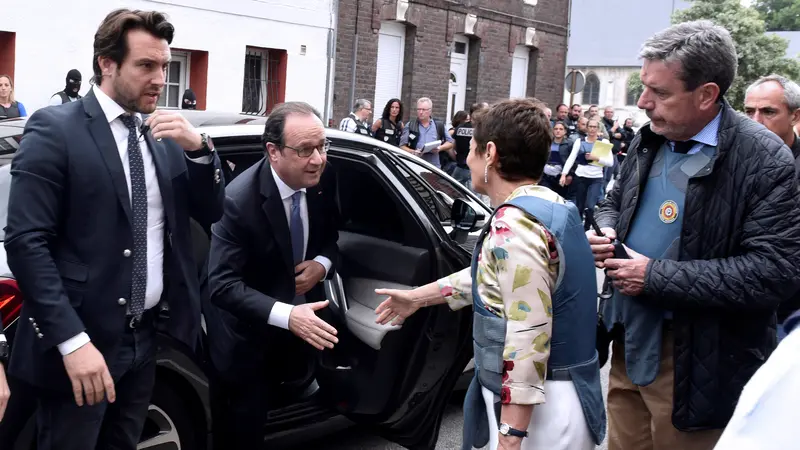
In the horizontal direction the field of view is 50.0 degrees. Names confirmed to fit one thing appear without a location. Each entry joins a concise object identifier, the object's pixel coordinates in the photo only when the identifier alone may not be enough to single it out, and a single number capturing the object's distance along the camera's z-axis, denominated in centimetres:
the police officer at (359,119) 1311
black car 364
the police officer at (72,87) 1120
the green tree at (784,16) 7638
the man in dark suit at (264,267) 345
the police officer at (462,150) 1398
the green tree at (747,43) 3450
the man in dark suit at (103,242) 256
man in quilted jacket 274
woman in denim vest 247
